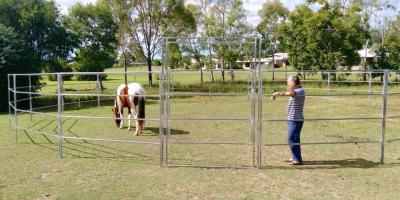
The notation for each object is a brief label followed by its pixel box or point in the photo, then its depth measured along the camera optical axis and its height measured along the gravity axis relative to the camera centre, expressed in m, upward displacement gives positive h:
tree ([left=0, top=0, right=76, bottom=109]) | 15.76 +2.07
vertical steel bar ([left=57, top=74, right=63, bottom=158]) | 6.96 -0.48
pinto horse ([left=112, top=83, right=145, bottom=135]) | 9.39 -0.63
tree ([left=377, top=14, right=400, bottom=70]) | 28.14 +1.66
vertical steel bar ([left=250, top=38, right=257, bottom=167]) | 6.38 -0.35
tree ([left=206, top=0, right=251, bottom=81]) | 26.75 +3.88
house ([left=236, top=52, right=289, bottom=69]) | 33.87 +1.94
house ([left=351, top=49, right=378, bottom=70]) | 29.66 +1.34
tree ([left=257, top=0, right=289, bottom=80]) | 33.72 +4.92
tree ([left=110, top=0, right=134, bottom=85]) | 24.00 +3.59
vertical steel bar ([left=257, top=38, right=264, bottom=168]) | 6.21 -0.56
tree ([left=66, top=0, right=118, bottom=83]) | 25.34 +3.21
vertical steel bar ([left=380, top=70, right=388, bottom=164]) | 6.52 -0.50
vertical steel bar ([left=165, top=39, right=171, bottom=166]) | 6.20 -0.17
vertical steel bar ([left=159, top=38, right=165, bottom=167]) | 6.18 -0.22
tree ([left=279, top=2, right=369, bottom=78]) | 24.84 +2.68
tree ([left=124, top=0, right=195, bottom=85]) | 24.05 +3.57
